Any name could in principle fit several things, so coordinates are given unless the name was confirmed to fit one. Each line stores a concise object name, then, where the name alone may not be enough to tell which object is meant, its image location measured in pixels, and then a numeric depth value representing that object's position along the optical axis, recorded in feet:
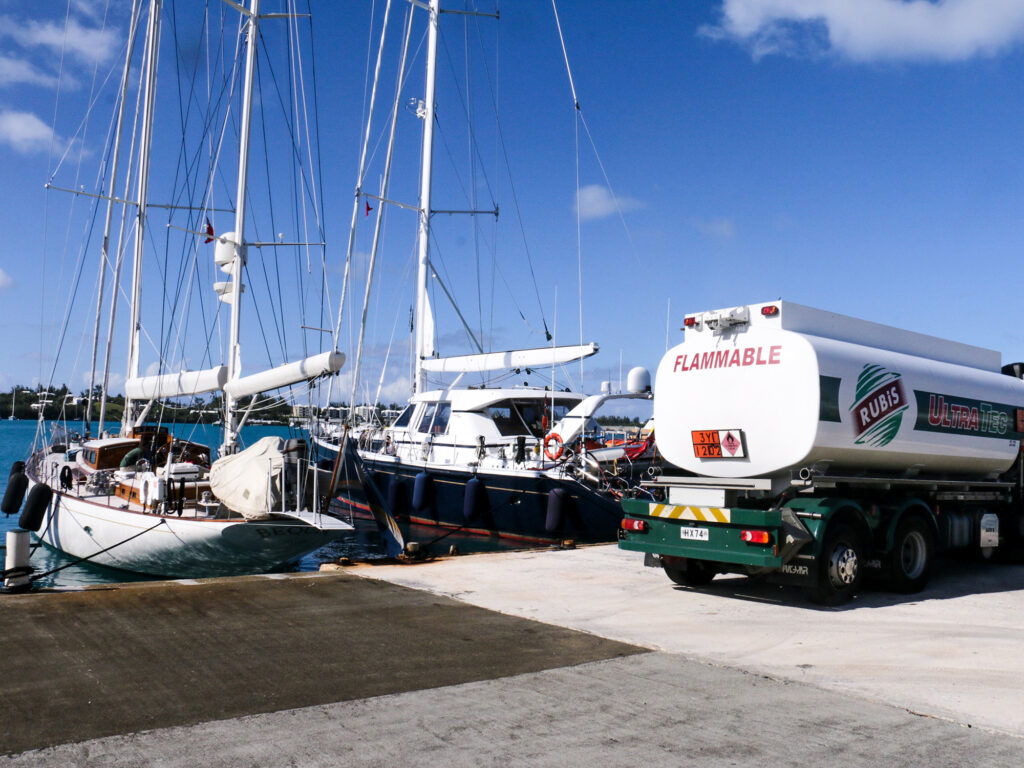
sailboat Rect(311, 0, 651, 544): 59.88
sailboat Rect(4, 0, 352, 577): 44.09
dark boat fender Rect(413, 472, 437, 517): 70.64
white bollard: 28.40
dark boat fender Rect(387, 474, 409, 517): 73.92
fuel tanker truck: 29.30
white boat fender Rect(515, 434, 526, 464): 63.41
